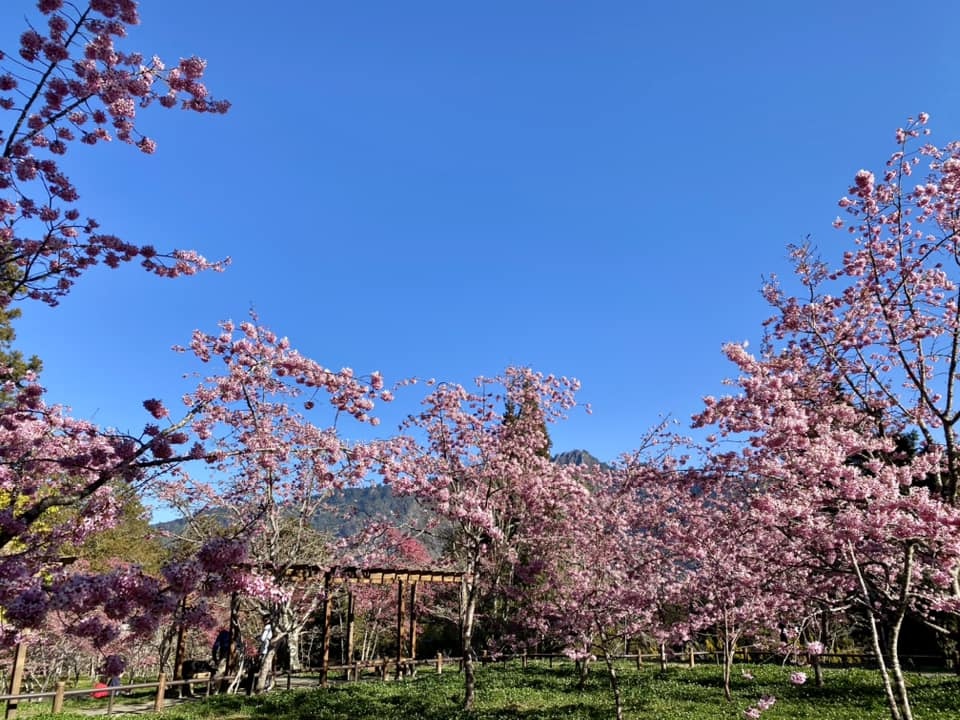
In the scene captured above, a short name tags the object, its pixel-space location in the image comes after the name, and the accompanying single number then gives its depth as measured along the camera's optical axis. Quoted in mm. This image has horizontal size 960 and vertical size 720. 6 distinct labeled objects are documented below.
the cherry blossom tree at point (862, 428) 6122
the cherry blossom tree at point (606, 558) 12109
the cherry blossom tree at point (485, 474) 12977
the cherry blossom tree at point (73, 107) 4461
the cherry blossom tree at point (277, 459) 6754
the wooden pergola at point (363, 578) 17625
